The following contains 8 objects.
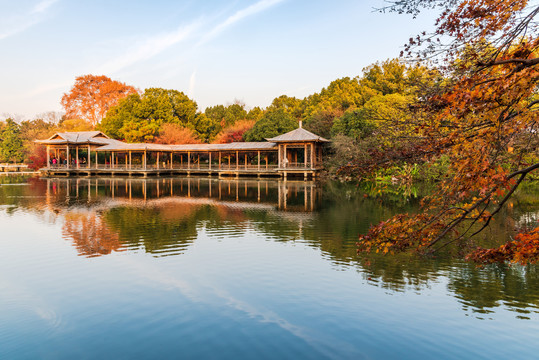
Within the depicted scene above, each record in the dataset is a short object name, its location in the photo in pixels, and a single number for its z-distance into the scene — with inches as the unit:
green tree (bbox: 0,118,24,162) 1882.4
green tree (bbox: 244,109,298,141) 1464.6
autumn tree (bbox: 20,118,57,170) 1638.8
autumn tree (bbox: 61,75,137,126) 2288.5
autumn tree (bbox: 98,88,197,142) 1668.3
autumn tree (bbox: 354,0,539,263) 125.1
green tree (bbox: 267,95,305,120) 2036.2
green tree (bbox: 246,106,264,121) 2001.7
